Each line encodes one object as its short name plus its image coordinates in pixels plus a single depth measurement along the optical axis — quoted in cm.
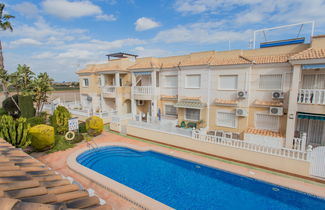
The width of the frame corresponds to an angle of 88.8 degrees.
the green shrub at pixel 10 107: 2634
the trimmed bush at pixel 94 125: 1939
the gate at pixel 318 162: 1109
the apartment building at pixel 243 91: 1302
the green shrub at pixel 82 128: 2044
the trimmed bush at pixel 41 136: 1419
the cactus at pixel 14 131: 1231
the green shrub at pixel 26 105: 2223
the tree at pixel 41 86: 2264
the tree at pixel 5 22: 2448
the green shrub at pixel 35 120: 2103
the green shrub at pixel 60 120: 1848
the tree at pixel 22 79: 2177
